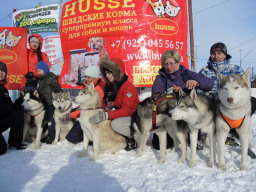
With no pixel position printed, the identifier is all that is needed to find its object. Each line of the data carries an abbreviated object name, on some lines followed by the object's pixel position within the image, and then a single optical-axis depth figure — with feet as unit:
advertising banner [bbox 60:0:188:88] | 21.35
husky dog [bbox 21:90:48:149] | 11.38
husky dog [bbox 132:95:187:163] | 8.72
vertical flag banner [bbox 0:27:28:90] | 21.52
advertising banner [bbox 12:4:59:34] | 29.07
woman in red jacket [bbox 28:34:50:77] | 17.13
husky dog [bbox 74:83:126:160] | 9.50
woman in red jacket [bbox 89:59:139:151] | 9.88
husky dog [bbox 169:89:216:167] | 7.45
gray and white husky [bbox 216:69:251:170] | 6.64
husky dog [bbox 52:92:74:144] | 11.63
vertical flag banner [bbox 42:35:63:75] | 28.81
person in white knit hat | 11.40
